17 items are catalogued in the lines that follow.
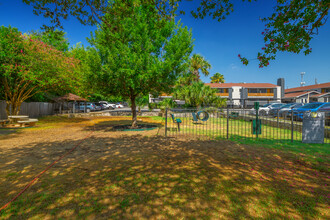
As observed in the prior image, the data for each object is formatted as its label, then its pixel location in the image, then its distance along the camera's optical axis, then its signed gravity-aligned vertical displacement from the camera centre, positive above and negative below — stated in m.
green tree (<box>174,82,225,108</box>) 22.28 +1.88
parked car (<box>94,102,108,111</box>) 35.47 +0.81
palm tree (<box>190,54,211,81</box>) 31.22 +9.01
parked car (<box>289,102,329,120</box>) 12.62 +0.31
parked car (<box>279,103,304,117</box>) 18.83 +0.56
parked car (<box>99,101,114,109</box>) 41.69 +0.97
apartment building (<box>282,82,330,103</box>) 34.50 +3.63
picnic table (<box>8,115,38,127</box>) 12.41 -1.06
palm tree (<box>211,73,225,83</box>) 55.31 +11.10
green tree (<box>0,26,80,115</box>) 11.75 +3.47
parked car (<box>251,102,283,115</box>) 21.80 +0.21
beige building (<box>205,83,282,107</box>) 46.47 +5.60
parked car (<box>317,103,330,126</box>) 11.83 +0.13
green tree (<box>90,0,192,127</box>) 9.19 +3.38
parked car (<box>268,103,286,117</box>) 23.59 +0.61
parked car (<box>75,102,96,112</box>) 28.85 +0.31
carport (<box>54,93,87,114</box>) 22.39 +1.52
